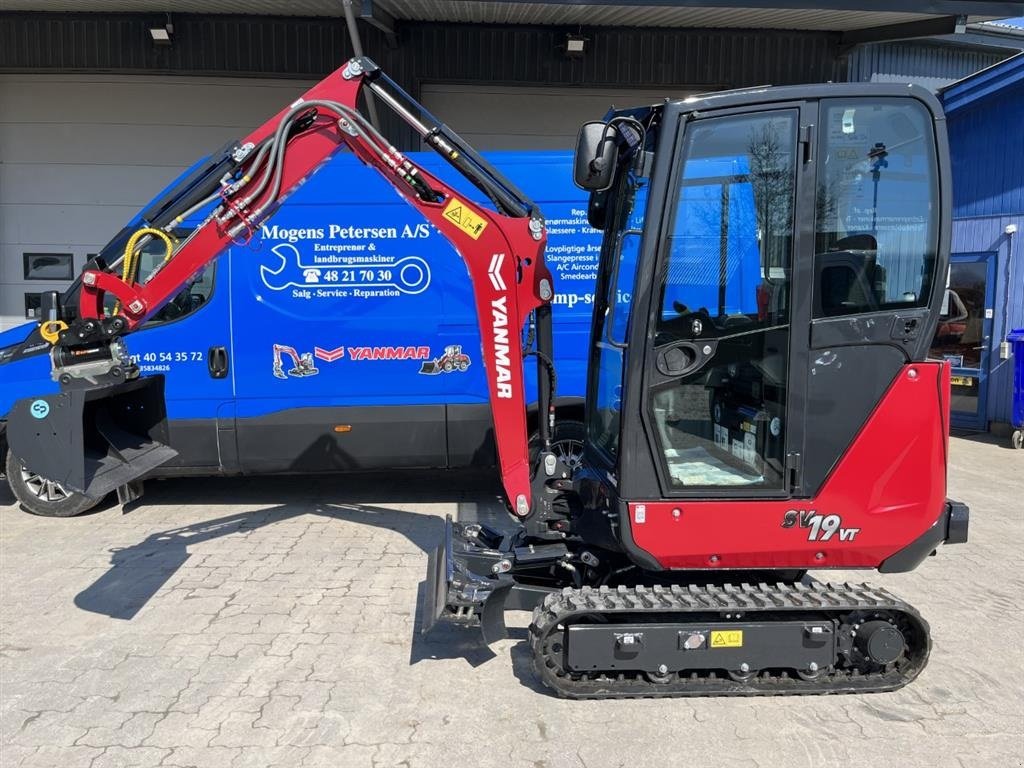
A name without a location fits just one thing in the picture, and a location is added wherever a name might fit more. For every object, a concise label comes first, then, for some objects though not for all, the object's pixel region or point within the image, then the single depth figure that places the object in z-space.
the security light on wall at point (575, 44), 9.20
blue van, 6.09
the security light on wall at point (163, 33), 9.01
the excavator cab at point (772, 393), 3.22
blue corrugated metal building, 9.61
